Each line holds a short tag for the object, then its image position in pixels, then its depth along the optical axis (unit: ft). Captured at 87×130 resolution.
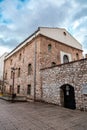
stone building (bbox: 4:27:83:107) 29.89
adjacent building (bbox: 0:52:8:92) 56.51
